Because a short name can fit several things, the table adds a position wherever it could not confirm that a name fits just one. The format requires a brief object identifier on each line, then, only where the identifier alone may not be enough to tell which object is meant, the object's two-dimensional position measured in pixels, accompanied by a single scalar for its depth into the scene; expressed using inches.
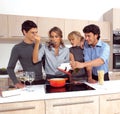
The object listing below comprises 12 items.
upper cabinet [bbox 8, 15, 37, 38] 115.1
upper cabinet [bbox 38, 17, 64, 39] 121.0
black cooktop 60.3
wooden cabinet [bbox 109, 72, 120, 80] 127.7
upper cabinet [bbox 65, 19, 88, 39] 126.5
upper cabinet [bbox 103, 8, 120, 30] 128.4
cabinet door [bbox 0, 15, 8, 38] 113.6
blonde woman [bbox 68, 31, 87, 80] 79.3
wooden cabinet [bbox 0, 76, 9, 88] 107.9
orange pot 64.6
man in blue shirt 75.0
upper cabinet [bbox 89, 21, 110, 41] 132.5
